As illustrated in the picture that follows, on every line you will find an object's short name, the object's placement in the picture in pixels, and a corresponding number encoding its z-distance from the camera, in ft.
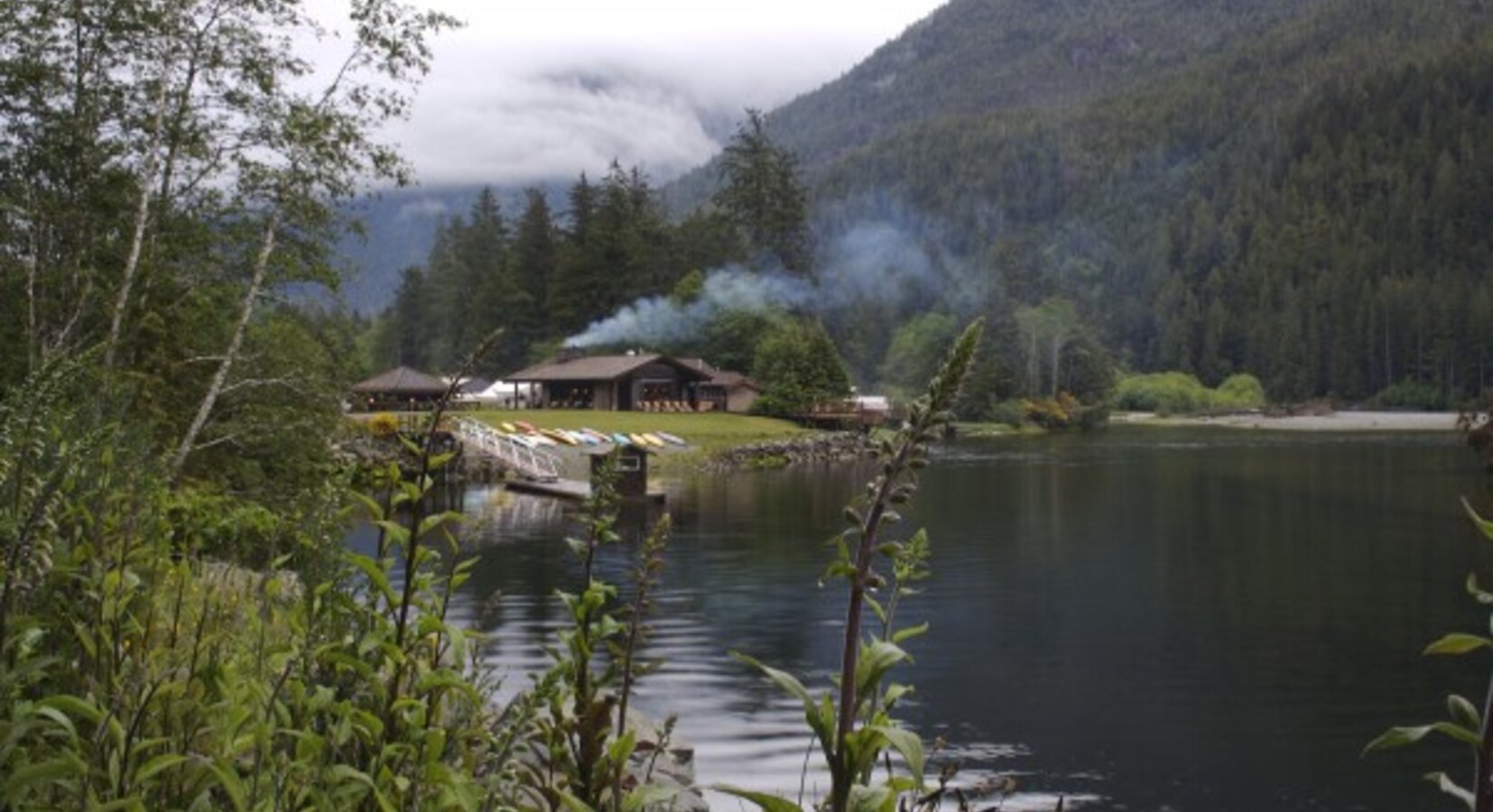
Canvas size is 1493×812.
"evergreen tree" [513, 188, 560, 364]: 404.16
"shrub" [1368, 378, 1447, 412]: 516.73
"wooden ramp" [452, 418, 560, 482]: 194.49
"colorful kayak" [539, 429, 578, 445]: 237.12
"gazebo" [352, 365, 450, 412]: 281.13
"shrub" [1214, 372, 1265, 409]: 534.37
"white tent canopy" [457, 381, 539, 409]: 331.36
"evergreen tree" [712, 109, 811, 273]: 425.28
